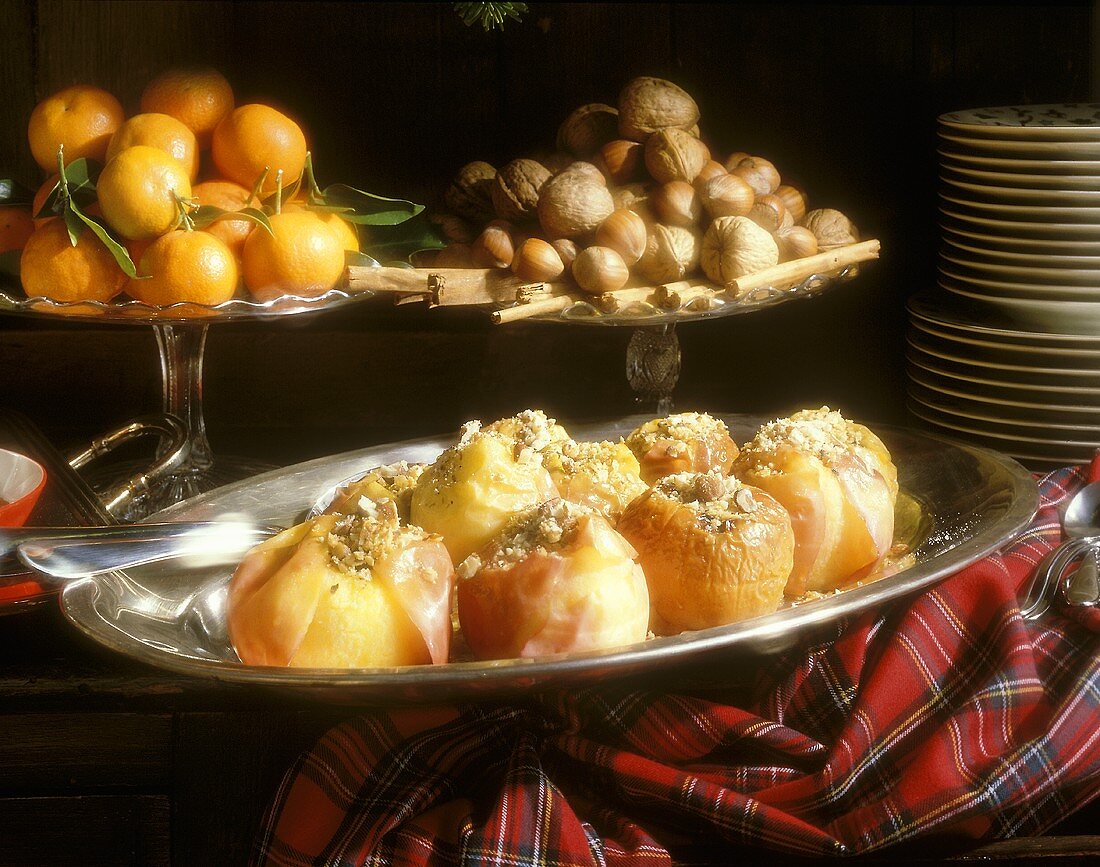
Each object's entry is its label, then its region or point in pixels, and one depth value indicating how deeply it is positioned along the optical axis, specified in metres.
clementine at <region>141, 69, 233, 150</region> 1.38
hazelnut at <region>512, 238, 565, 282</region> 1.32
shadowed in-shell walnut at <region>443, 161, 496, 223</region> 1.40
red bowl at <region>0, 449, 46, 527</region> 1.22
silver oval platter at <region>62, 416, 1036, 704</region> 1.11
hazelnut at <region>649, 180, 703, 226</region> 1.35
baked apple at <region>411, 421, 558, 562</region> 1.19
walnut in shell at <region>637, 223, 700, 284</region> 1.34
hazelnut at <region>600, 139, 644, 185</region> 1.39
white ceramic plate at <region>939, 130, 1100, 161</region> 1.34
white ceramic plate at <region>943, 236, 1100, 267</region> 1.35
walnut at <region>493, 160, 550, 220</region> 1.36
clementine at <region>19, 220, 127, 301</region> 1.31
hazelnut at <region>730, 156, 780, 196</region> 1.39
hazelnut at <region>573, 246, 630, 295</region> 1.32
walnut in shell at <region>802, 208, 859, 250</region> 1.39
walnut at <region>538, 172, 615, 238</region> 1.34
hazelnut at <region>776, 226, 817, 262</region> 1.37
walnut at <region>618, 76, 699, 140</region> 1.39
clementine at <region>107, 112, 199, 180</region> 1.35
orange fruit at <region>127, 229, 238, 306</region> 1.31
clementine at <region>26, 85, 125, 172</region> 1.37
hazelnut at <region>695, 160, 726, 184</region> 1.36
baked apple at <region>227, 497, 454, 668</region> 1.13
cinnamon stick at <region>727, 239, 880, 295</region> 1.32
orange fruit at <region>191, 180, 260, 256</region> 1.34
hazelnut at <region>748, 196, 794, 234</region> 1.37
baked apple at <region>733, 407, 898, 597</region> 1.20
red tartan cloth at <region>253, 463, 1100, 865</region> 1.12
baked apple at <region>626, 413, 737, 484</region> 1.26
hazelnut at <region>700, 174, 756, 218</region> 1.35
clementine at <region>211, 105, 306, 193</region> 1.36
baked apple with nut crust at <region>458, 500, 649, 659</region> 1.13
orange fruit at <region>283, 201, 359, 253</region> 1.36
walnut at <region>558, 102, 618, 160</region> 1.41
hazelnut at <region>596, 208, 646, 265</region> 1.33
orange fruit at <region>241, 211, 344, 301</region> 1.32
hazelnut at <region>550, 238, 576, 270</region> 1.34
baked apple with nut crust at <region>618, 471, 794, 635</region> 1.15
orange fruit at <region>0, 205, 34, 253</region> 1.37
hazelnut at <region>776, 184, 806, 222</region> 1.41
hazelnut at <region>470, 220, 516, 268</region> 1.35
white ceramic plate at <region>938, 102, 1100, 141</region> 1.34
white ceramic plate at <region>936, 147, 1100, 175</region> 1.34
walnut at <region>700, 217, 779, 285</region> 1.33
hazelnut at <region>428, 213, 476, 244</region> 1.40
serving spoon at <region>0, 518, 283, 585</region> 1.17
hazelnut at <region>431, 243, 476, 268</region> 1.37
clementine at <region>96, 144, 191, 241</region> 1.32
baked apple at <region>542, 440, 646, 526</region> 1.22
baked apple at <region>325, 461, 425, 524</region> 1.22
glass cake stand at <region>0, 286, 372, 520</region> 1.31
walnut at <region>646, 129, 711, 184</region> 1.36
